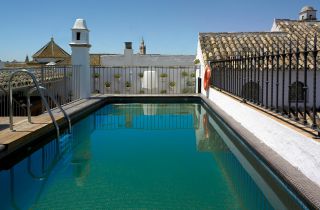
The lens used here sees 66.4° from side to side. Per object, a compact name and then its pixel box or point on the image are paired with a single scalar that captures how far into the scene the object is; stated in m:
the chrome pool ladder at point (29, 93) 4.49
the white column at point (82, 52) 9.30
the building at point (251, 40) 10.49
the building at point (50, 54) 24.23
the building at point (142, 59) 16.51
